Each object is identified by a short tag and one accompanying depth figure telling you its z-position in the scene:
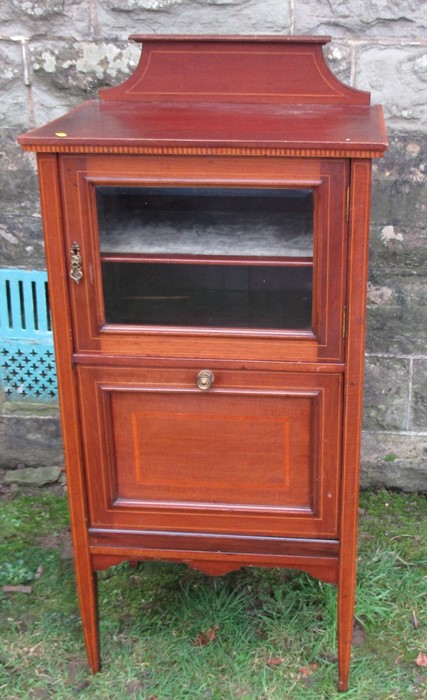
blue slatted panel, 2.97
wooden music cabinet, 1.82
